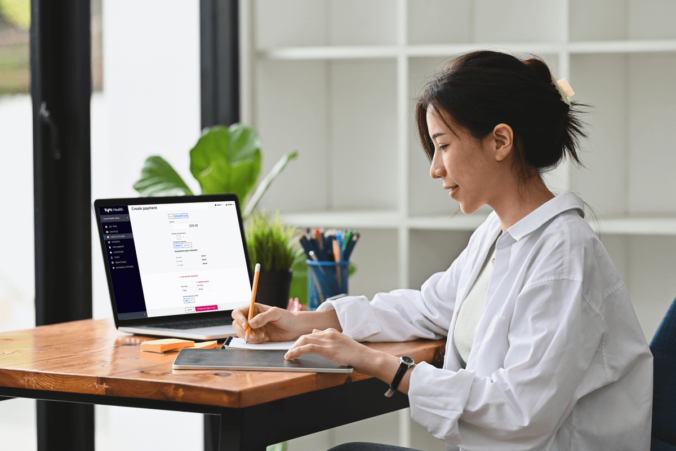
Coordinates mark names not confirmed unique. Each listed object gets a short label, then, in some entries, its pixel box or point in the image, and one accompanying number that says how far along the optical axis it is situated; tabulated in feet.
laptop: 10.41
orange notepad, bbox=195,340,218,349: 9.92
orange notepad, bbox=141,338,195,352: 9.79
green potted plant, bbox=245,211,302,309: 10.93
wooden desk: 8.98
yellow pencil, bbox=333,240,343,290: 11.08
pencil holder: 11.10
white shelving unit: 12.57
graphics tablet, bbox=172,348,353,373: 9.32
